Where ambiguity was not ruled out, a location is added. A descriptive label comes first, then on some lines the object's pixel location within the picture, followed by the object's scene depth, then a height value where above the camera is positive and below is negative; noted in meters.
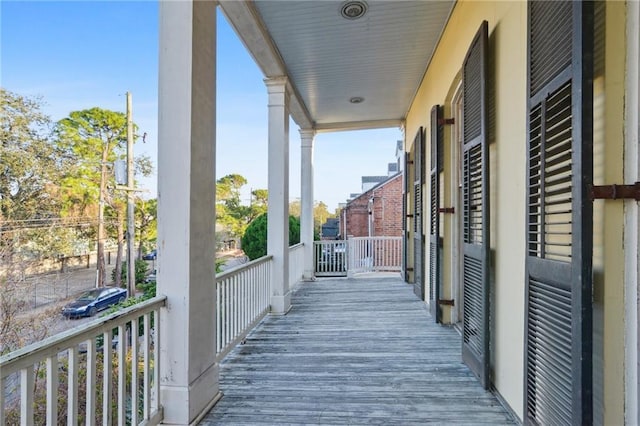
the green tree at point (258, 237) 7.26 -0.53
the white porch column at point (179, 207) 1.89 +0.04
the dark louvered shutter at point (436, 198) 3.67 +0.19
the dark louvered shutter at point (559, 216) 1.17 +0.00
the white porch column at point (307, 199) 6.56 +0.31
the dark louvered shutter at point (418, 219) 4.72 -0.07
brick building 11.94 +0.26
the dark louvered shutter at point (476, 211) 2.23 +0.03
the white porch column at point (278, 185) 4.27 +0.39
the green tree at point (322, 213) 23.35 +0.10
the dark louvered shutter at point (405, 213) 6.08 +0.02
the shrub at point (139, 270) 4.47 -0.83
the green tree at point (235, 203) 17.52 +0.63
